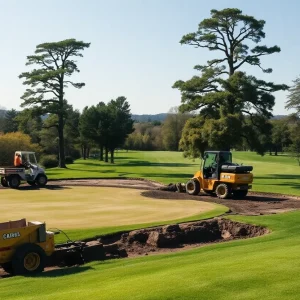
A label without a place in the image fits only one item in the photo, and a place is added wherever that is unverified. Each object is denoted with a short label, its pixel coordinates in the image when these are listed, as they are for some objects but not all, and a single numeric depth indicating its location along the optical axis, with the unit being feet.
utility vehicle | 120.78
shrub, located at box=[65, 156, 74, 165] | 250.16
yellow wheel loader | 93.71
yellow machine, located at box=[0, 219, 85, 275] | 39.96
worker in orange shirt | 125.39
